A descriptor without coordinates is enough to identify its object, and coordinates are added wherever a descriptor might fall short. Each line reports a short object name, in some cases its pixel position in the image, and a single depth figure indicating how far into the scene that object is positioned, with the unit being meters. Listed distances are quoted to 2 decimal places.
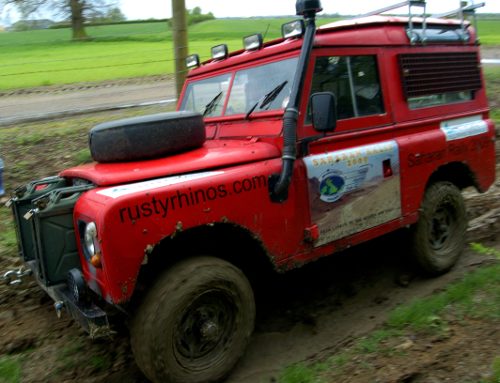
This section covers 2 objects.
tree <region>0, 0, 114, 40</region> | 32.50
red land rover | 3.14
